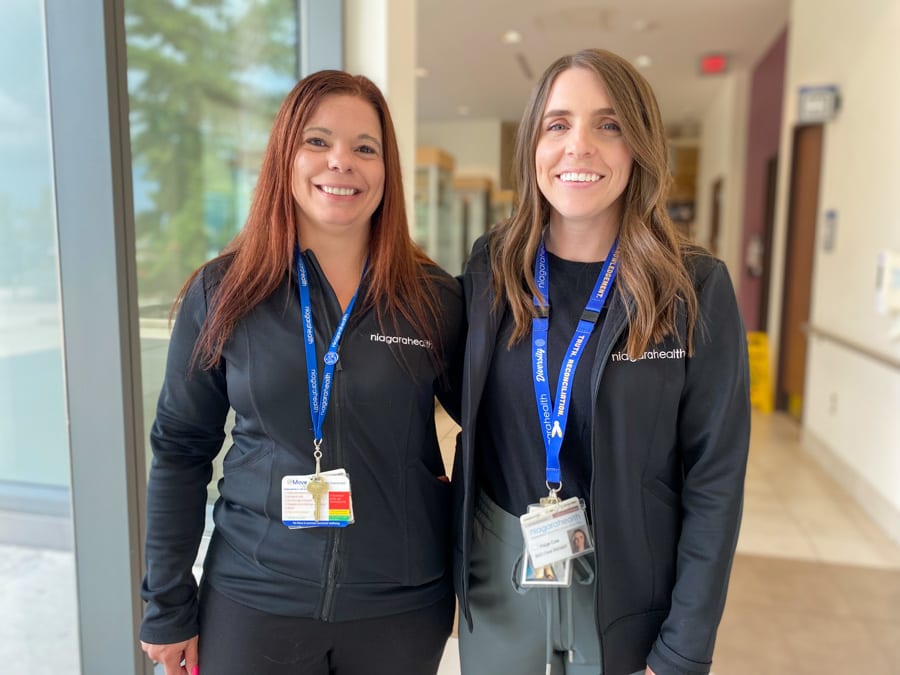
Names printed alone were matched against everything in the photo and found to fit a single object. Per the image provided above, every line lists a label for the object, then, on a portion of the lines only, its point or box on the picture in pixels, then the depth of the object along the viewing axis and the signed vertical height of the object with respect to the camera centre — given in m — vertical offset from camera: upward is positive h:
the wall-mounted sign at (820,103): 4.83 +0.90
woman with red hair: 1.19 -0.37
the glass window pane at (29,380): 1.96 -0.45
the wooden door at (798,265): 5.68 -0.28
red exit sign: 7.83 +1.91
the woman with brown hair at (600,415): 1.16 -0.31
